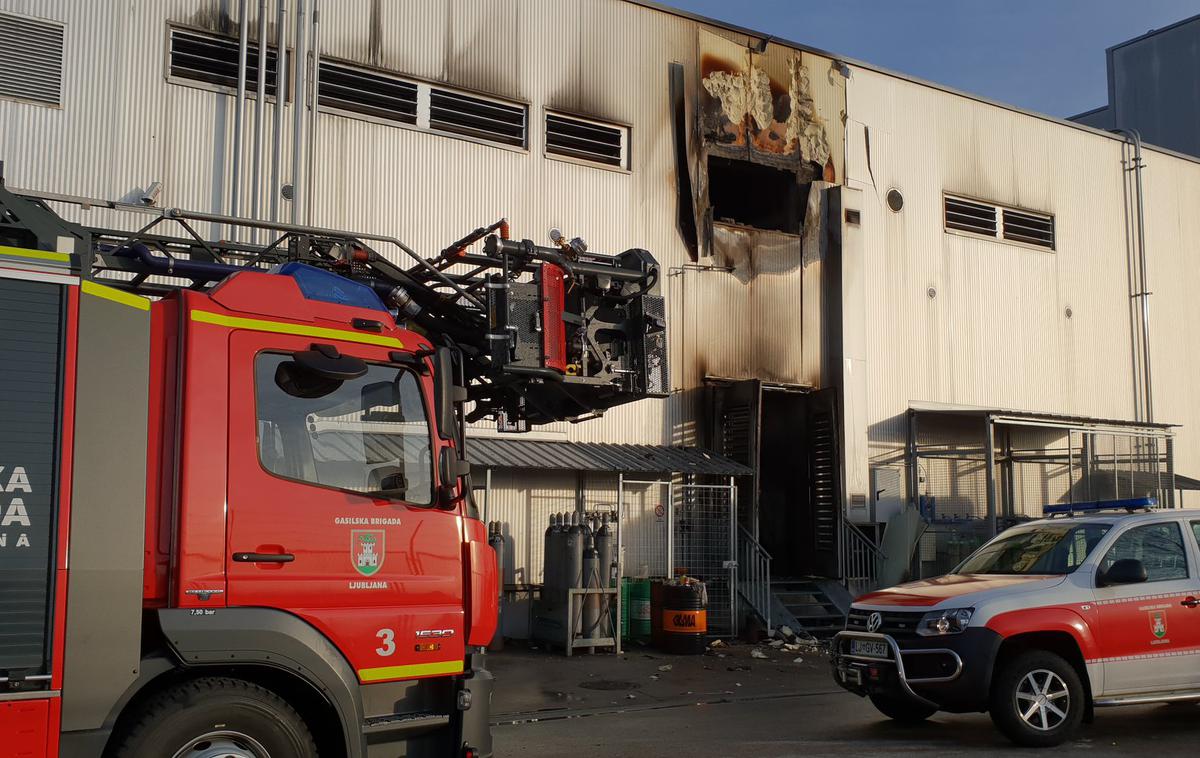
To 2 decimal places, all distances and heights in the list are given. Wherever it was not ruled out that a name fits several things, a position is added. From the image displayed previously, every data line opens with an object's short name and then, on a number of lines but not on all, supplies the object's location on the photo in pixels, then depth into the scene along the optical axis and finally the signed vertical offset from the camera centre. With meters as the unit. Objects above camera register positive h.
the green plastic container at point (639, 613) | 16.64 -1.61
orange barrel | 15.86 -1.67
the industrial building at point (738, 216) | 15.39 +4.83
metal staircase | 17.72 -1.66
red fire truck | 5.19 -0.06
